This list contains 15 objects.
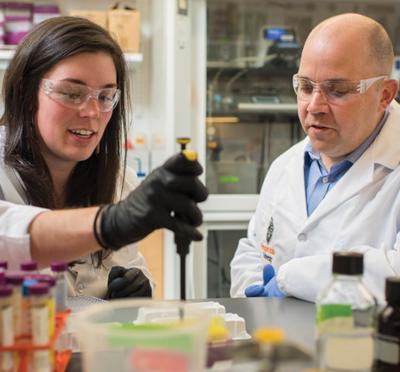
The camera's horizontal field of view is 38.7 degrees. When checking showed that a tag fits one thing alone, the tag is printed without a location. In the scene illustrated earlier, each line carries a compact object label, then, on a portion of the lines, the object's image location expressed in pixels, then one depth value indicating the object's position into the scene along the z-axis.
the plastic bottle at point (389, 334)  0.73
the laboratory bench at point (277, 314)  1.02
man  1.53
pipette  0.83
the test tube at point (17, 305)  0.73
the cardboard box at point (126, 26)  2.93
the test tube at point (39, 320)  0.72
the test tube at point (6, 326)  0.71
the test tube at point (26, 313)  0.73
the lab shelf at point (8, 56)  2.85
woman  1.41
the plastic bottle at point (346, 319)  0.71
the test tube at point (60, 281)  0.84
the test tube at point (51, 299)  0.74
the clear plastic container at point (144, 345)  0.63
